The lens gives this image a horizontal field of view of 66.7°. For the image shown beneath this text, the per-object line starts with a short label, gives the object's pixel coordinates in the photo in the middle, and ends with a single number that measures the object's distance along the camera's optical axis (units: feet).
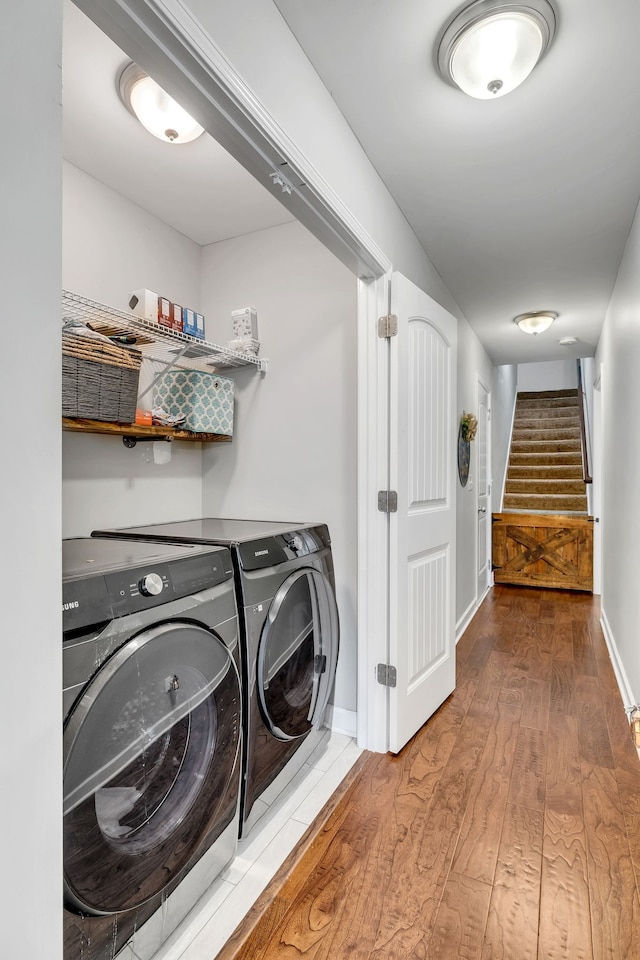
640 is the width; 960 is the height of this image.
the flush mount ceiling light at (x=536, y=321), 12.50
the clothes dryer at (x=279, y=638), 4.85
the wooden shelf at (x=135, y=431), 5.41
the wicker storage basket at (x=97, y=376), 5.06
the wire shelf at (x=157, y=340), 5.66
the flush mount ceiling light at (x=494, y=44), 4.24
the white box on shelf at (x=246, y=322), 7.68
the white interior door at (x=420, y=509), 6.65
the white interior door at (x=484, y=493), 15.12
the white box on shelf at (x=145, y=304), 5.96
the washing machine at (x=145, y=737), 3.04
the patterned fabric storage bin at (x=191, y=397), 6.98
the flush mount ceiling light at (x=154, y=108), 4.95
